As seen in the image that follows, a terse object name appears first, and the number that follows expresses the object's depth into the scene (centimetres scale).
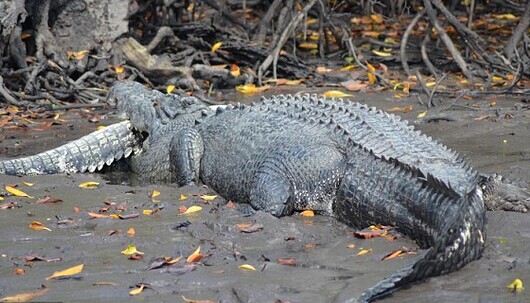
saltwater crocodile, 1002
